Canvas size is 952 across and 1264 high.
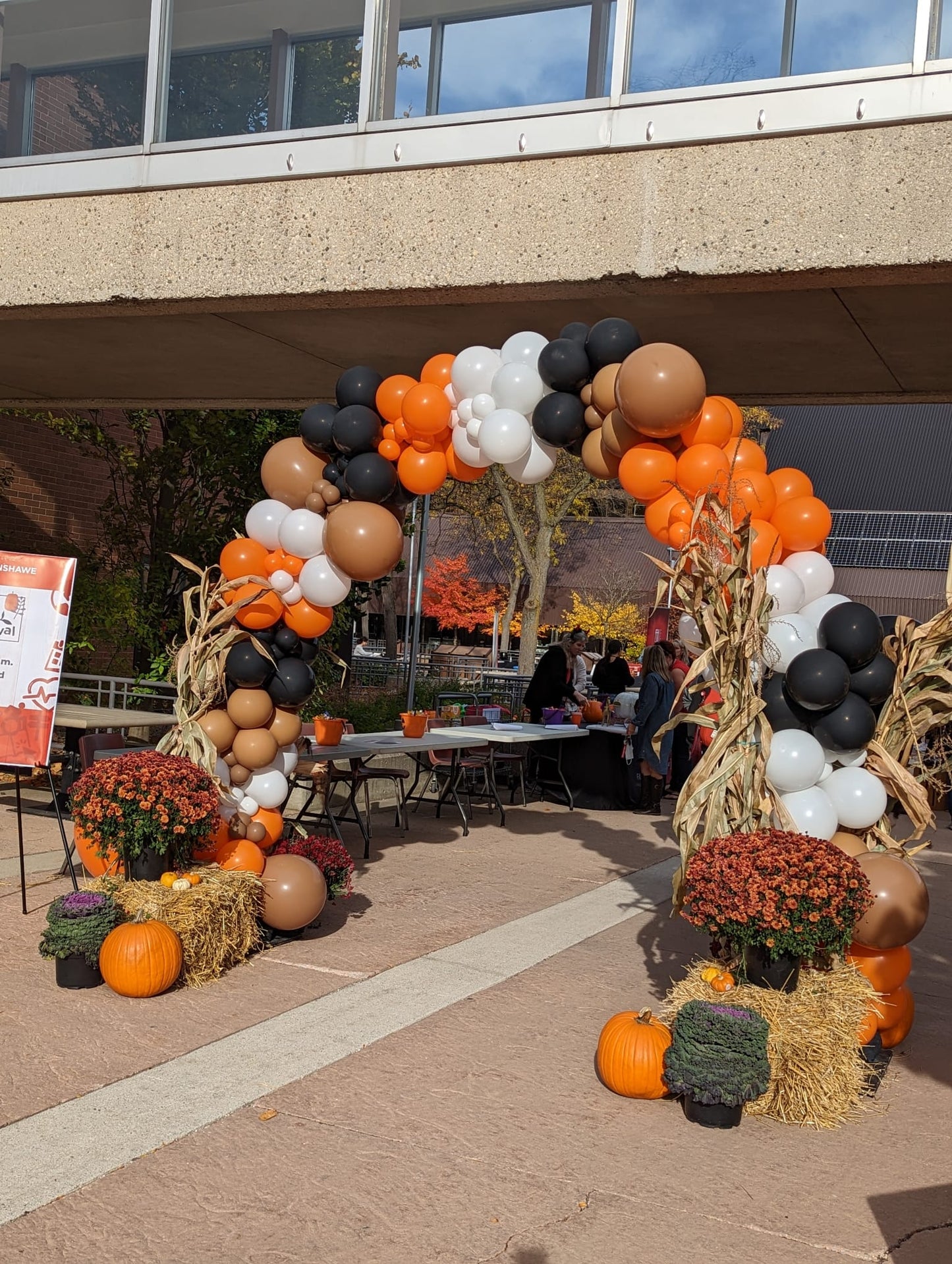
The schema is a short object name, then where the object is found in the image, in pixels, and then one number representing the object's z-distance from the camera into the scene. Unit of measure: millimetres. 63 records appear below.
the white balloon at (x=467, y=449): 6055
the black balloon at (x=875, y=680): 5188
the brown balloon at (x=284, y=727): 6875
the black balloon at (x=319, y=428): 6500
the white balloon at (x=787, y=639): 5262
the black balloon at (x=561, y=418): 5691
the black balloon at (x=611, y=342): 5527
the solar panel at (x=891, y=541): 31984
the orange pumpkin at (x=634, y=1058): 4598
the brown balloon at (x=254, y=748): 6652
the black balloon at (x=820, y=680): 5008
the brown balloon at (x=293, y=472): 6637
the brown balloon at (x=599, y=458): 5715
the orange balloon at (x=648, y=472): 5367
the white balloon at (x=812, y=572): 5414
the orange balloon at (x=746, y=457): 5405
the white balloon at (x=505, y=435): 5781
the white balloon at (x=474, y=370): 5957
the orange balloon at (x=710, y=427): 5395
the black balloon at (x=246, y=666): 6613
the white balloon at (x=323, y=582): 6551
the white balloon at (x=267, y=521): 6711
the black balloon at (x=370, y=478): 6258
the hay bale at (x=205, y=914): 5648
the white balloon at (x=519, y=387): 5789
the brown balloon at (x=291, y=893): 6316
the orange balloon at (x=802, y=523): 5410
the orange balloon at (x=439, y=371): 6234
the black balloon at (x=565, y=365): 5605
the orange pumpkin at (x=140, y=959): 5367
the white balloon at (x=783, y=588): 5230
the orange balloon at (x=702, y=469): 5250
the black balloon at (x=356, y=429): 6281
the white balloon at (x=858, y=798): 5188
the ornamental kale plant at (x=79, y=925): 5461
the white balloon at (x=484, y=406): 5930
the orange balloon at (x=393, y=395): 6336
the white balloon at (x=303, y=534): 6543
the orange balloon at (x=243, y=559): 6719
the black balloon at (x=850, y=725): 5133
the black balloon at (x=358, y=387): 6426
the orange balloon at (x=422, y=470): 6332
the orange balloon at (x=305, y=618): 6797
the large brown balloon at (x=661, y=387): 5055
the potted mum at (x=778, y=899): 4559
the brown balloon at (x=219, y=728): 6539
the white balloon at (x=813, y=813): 5082
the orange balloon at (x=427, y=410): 6086
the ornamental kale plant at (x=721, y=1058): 4336
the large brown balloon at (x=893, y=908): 4973
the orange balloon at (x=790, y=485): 5586
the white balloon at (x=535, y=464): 6027
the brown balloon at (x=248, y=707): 6629
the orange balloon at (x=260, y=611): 6691
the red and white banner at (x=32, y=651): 6316
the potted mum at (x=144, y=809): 5723
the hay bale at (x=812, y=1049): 4504
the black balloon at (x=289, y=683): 6809
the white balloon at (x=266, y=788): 6789
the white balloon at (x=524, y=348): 5910
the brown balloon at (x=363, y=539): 6234
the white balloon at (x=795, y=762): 5066
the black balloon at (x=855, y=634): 5078
